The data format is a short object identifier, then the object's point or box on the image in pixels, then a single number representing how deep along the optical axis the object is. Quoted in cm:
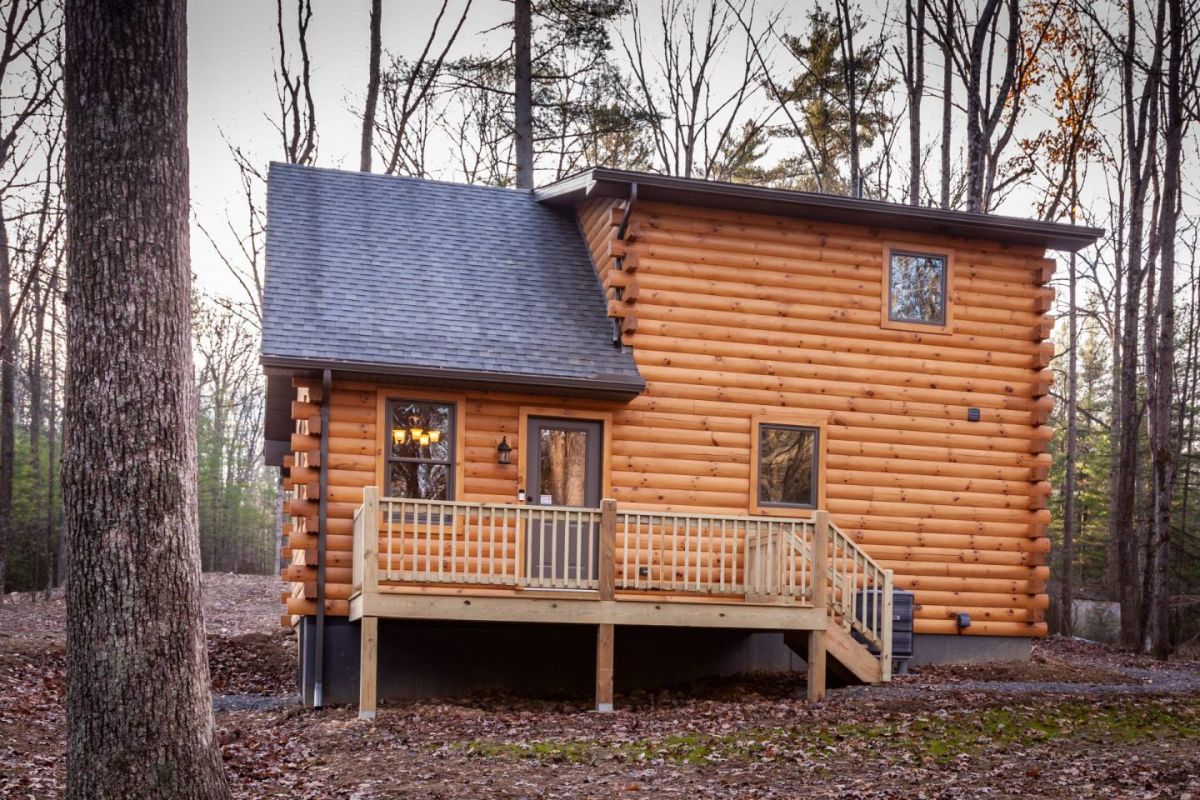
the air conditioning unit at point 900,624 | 1462
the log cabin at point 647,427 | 1336
